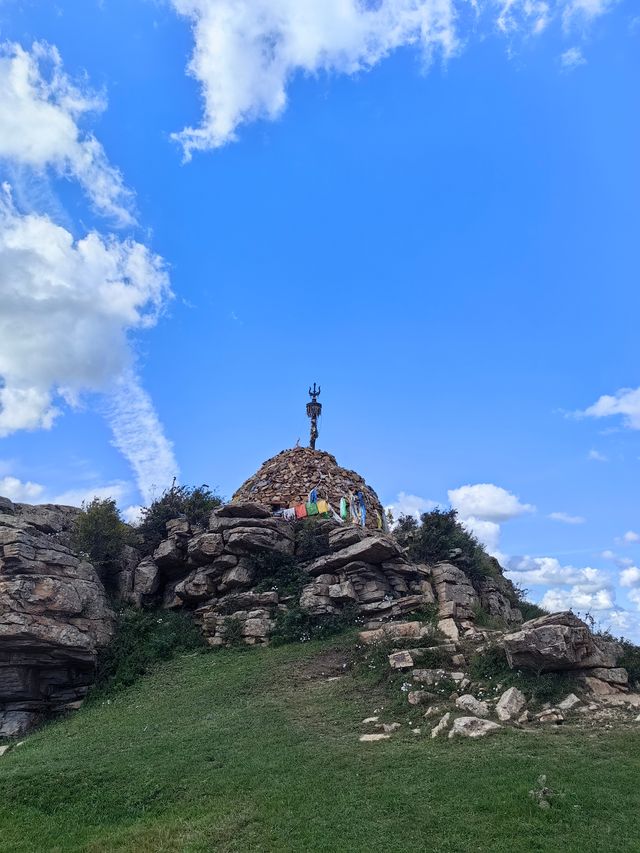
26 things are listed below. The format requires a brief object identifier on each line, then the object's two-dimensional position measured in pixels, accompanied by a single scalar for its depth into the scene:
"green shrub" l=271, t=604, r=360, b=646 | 18.77
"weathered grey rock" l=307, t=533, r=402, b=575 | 20.92
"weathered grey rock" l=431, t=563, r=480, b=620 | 18.98
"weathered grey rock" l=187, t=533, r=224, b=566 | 21.83
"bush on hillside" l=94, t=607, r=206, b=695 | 17.88
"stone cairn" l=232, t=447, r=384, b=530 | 27.48
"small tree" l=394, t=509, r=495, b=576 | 23.20
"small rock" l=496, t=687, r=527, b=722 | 12.38
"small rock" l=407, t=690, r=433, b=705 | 13.44
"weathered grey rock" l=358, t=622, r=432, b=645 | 17.08
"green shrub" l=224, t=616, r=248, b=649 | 18.94
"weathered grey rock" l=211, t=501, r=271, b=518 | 23.38
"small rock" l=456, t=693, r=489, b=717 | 12.53
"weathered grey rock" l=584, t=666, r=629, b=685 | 13.85
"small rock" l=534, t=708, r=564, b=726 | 12.08
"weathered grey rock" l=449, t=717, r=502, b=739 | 11.44
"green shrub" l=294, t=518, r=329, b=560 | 22.62
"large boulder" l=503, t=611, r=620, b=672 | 13.61
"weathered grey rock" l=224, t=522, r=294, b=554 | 21.75
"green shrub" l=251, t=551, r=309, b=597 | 20.99
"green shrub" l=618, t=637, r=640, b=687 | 14.68
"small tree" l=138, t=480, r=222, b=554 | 24.56
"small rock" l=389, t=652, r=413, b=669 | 15.05
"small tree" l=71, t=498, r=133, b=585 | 22.27
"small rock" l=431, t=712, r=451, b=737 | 11.75
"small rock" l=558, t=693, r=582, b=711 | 12.64
